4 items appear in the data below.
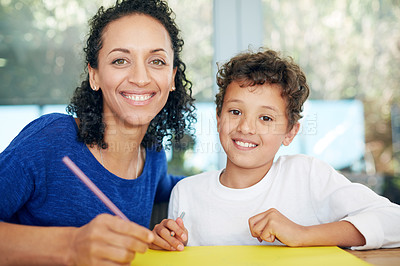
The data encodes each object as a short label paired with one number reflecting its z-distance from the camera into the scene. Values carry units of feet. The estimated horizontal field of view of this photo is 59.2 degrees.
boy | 3.18
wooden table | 2.26
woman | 2.93
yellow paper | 2.23
